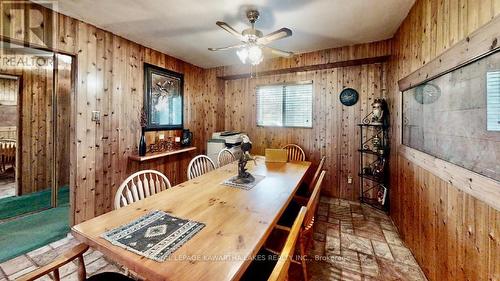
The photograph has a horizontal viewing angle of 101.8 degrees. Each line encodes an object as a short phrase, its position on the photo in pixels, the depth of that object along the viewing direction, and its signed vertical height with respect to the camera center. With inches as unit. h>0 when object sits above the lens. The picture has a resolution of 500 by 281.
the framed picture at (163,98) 127.5 +27.2
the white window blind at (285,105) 149.3 +25.8
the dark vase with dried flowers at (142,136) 118.3 +1.3
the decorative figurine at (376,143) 120.5 -2.5
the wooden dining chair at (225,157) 123.9 -11.8
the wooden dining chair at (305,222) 56.5 -27.9
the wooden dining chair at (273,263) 26.9 -29.7
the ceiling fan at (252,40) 75.6 +38.3
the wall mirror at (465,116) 41.3 +5.9
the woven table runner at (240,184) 72.6 -16.7
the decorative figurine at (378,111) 117.4 +16.2
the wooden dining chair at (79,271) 34.4 -23.1
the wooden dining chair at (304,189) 75.9 -26.2
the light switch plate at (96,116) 99.1 +10.8
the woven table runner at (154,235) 36.5 -19.6
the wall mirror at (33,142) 116.6 -2.9
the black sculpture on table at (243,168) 80.0 -11.8
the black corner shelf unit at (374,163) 119.9 -15.3
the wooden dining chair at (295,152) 144.6 -9.8
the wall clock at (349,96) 133.9 +28.2
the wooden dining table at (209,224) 32.5 -19.4
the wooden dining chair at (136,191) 59.0 -16.9
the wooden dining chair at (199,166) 94.3 -13.9
